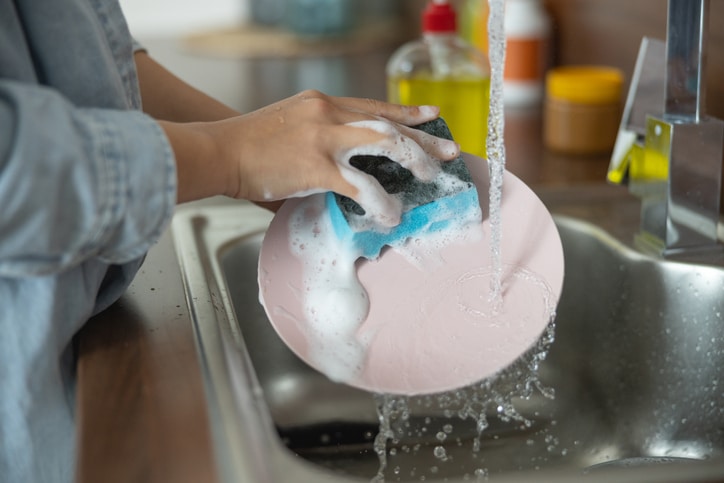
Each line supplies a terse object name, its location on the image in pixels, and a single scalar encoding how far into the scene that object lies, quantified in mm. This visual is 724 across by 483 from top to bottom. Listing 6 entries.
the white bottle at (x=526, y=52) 1381
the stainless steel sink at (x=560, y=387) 752
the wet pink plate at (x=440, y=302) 636
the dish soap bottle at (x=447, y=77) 1183
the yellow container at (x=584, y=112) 1142
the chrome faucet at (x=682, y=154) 760
